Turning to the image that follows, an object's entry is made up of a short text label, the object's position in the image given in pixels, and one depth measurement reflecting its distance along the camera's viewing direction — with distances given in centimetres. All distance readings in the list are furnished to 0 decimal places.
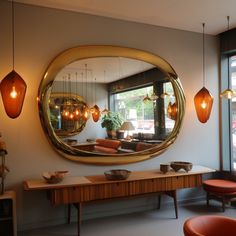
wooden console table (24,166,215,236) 318
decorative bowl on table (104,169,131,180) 346
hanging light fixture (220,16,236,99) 380
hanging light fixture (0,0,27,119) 305
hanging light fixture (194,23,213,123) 415
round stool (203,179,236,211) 402
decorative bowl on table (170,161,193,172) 393
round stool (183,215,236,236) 210
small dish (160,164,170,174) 386
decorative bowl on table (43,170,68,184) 320
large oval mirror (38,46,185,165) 362
